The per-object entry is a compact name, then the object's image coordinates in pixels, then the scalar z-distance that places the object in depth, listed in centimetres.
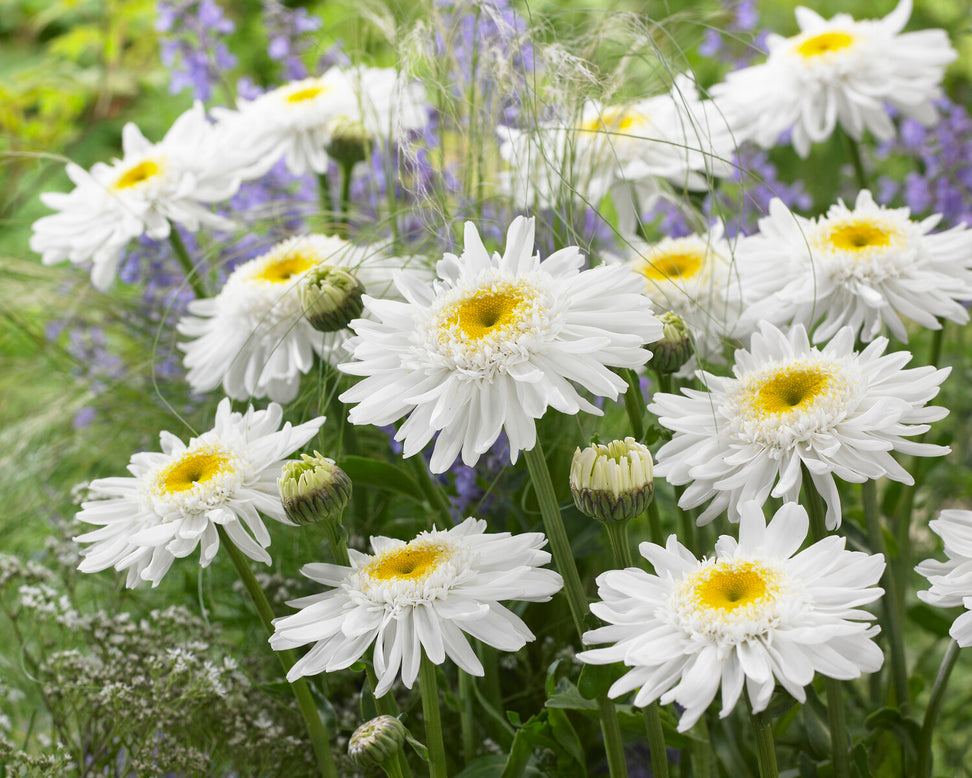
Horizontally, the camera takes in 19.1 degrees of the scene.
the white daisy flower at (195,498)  105
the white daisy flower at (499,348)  101
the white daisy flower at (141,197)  122
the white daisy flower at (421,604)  101
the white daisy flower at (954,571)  99
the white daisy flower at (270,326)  114
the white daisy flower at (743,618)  96
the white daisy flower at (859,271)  110
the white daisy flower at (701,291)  114
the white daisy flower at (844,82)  125
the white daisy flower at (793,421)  102
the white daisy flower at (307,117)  127
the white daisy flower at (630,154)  120
